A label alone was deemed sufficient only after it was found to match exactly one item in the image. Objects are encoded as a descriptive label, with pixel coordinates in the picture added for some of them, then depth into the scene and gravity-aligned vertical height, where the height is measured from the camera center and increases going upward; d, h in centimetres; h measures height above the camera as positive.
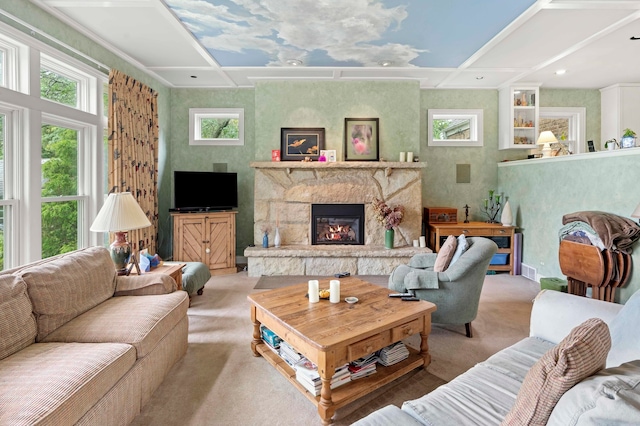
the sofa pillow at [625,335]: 129 -55
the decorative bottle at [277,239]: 476 -50
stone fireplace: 488 +12
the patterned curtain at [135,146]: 364 +75
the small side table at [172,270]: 307 -64
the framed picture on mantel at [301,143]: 491 +97
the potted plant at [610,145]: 369 +73
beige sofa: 137 -77
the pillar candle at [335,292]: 235 -64
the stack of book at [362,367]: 198 -102
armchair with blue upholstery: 266 -67
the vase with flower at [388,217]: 464 -16
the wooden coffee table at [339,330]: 178 -76
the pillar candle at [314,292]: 238 -65
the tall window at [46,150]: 264 +53
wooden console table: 464 -40
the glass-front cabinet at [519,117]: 502 +144
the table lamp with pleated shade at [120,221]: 261 -13
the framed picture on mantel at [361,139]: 491 +103
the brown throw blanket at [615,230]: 284 -22
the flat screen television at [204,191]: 466 +22
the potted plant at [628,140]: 317 +67
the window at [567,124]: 526 +138
